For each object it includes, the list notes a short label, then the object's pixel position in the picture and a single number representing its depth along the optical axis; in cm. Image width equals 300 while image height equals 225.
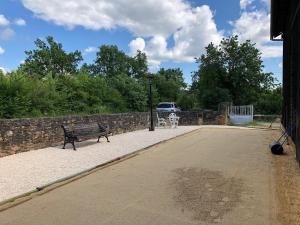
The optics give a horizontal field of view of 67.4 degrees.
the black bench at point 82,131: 682
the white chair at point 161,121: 1284
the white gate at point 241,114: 1504
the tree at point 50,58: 2448
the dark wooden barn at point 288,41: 668
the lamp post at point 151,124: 1115
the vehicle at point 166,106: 1973
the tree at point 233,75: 1947
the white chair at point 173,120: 1270
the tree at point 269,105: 1946
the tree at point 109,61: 3730
